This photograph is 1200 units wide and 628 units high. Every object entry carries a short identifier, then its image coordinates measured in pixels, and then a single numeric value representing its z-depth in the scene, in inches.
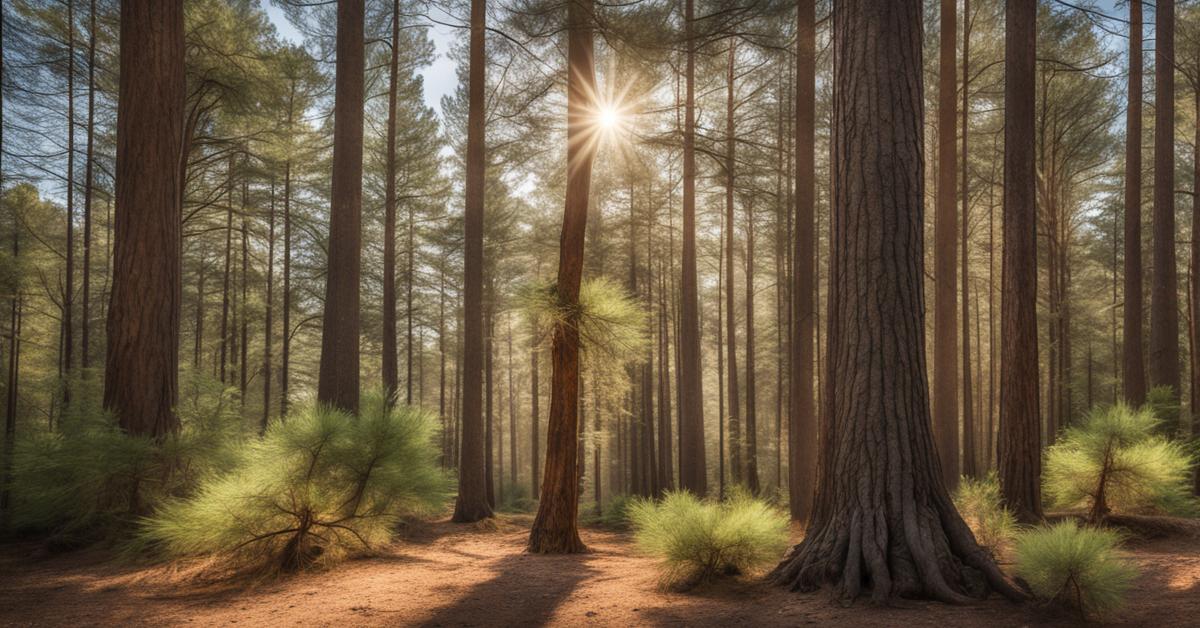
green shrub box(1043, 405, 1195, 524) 269.9
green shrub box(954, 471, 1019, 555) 231.1
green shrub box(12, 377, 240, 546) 245.4
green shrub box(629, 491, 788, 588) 182.5
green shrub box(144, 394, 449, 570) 201.0
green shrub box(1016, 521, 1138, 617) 139.8
